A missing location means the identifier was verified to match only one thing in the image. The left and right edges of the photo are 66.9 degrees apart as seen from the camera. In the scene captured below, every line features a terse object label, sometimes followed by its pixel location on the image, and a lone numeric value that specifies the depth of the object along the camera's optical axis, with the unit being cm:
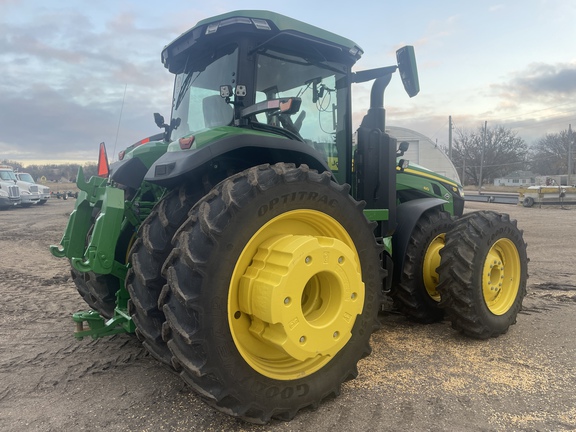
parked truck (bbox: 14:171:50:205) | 2503
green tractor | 230
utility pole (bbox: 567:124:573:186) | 3753
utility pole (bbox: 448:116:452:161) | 4024
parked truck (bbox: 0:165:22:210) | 2252
